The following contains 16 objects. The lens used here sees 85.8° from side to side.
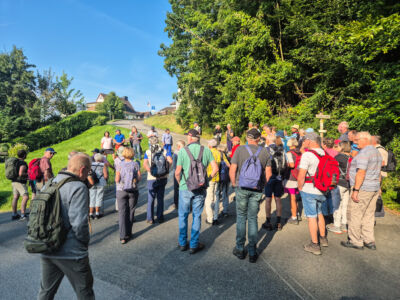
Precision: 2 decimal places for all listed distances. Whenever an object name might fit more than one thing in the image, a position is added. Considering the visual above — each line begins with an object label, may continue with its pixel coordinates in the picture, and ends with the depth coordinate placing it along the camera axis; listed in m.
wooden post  8.53
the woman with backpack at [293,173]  5.00
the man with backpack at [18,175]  6.05
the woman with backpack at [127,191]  4.59
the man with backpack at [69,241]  2.07
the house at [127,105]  94.97
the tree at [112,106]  57.73
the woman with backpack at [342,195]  4.80
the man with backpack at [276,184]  4.86
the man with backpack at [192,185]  4.01
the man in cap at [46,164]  5.94
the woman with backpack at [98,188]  6.13
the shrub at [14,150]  17.94
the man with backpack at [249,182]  3.67
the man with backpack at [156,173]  5.16
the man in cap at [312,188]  3.92
